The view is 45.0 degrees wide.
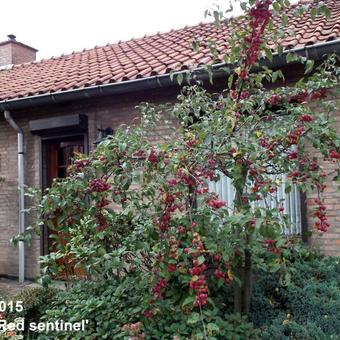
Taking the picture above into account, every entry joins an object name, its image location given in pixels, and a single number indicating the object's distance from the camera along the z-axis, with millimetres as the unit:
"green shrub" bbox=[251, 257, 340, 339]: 3412
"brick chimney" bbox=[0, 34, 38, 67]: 11562
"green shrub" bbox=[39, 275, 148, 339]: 3385
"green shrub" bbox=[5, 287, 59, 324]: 4367
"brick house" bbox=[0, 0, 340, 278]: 5283
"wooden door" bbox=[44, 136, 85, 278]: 7136
